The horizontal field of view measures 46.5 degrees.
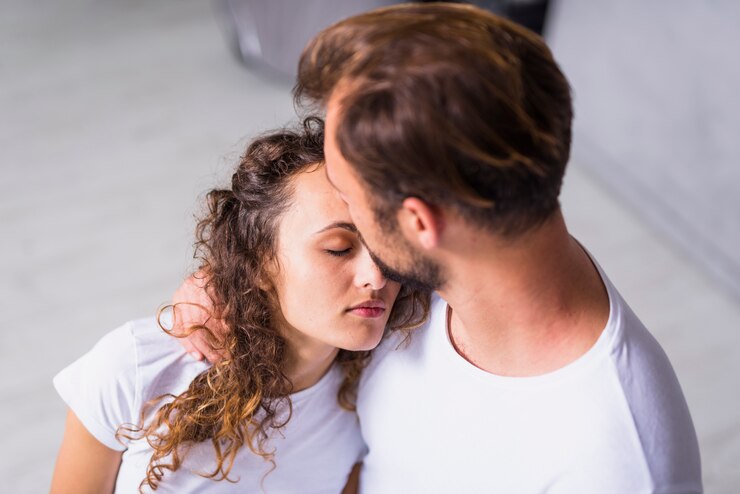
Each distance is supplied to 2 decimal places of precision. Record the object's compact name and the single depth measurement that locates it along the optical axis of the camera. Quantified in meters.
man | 0.99
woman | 1.31
